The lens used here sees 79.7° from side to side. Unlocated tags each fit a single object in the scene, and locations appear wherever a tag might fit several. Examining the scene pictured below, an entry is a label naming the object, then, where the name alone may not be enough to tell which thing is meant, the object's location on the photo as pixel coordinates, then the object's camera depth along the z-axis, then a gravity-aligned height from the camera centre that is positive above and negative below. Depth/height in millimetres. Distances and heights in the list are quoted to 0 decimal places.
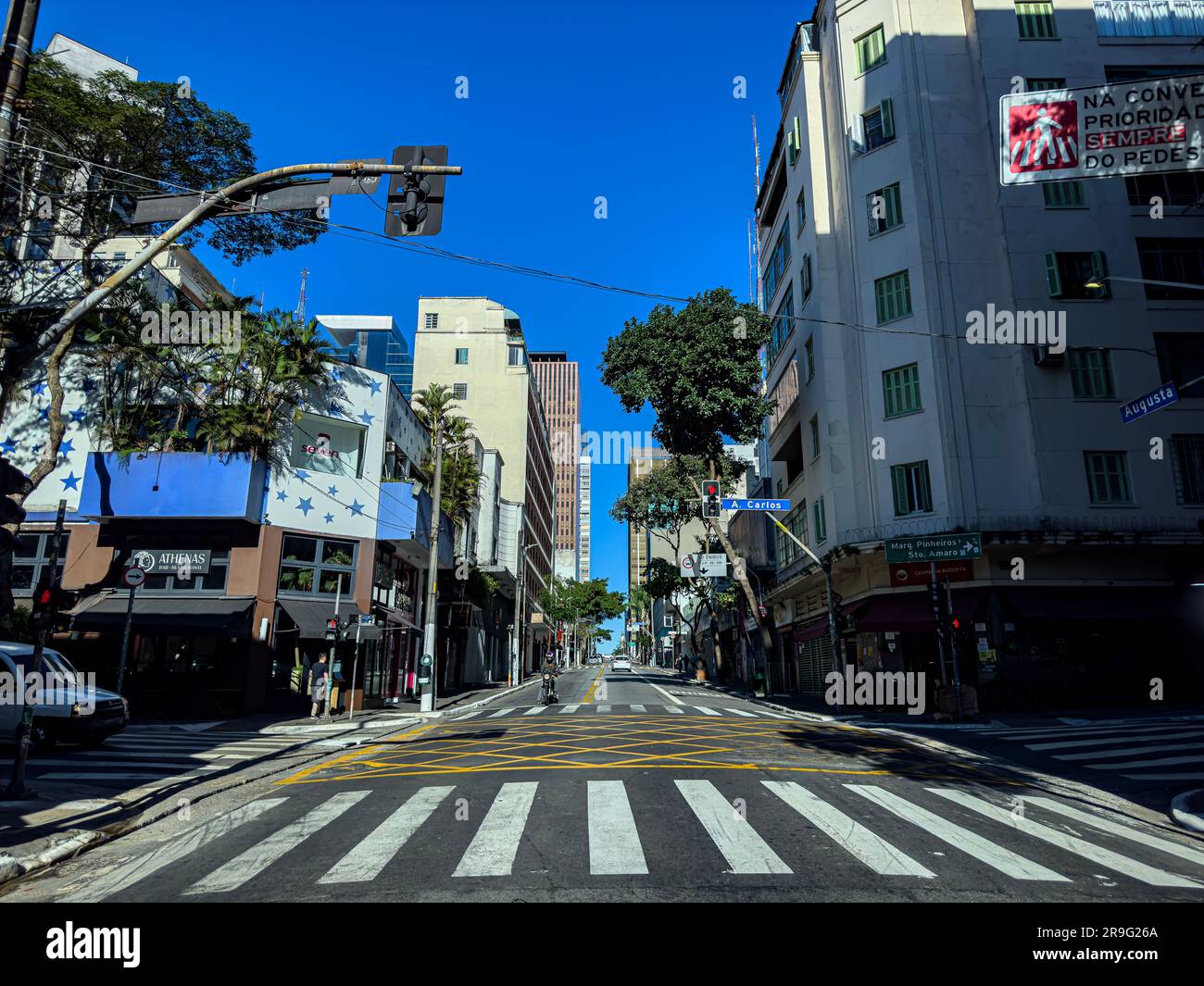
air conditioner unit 26234 +10314
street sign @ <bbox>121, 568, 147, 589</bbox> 17406 +1620
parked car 13281 -1147
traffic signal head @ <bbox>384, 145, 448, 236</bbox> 8859 +5323
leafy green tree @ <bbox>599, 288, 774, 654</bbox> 35938 +13585
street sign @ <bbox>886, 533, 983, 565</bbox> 23266 +3159
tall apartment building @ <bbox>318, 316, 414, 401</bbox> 153375 +65585
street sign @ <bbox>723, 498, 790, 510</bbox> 25141 +4879
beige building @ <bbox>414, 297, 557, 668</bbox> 70375 +26488
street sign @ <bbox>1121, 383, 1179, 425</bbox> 13023 +4455
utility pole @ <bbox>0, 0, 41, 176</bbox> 8023 +6490
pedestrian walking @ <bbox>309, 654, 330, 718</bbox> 23000 -1251
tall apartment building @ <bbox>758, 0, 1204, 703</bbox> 25328 +10473
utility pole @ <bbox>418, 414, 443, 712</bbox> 25625 +1312
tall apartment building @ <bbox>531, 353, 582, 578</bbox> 197500 +30742
